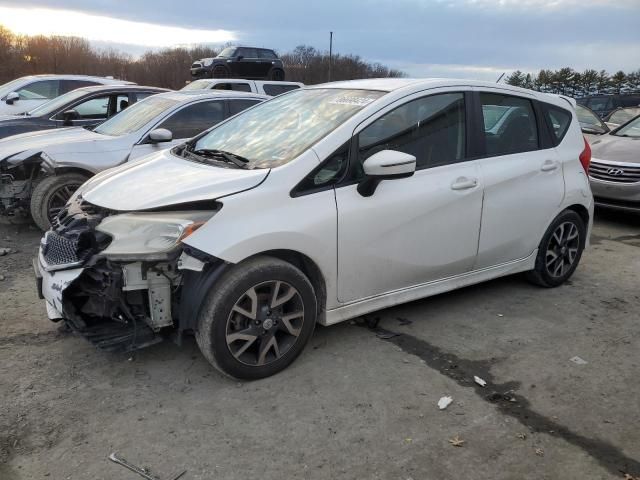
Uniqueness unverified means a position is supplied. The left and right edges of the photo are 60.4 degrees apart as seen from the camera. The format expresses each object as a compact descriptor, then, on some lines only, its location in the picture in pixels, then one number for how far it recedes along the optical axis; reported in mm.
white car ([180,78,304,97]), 11898
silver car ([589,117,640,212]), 7363
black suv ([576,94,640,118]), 16438
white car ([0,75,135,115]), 10562
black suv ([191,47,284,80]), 22000
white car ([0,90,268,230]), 6293
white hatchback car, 3098
